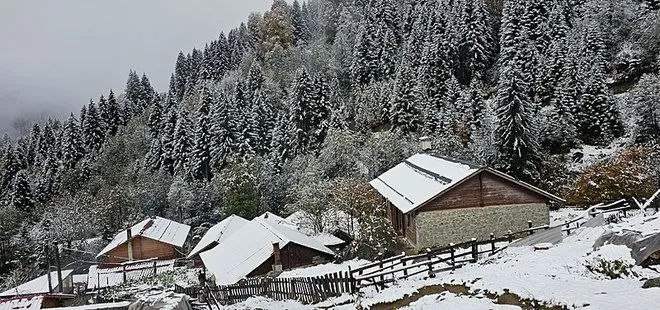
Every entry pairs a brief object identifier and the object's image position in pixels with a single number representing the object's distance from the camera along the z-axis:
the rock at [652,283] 9.27
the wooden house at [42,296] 24.70
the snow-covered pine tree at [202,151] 61.59
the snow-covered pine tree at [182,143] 64.47
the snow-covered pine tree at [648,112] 41.59
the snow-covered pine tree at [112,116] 86.44
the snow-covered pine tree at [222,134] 60.19
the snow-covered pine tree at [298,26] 104.24
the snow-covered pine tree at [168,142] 67.44
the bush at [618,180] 32.48
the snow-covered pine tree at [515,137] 40.34
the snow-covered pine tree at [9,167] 81.44
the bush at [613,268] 10.53
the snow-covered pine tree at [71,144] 78.81
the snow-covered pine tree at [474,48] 65.56
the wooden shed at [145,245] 49.00
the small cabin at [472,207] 25.28
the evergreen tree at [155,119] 76.81
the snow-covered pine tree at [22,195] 70.32
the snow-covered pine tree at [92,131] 82.50
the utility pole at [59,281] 34.55
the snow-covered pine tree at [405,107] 54.09
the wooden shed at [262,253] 28.75
